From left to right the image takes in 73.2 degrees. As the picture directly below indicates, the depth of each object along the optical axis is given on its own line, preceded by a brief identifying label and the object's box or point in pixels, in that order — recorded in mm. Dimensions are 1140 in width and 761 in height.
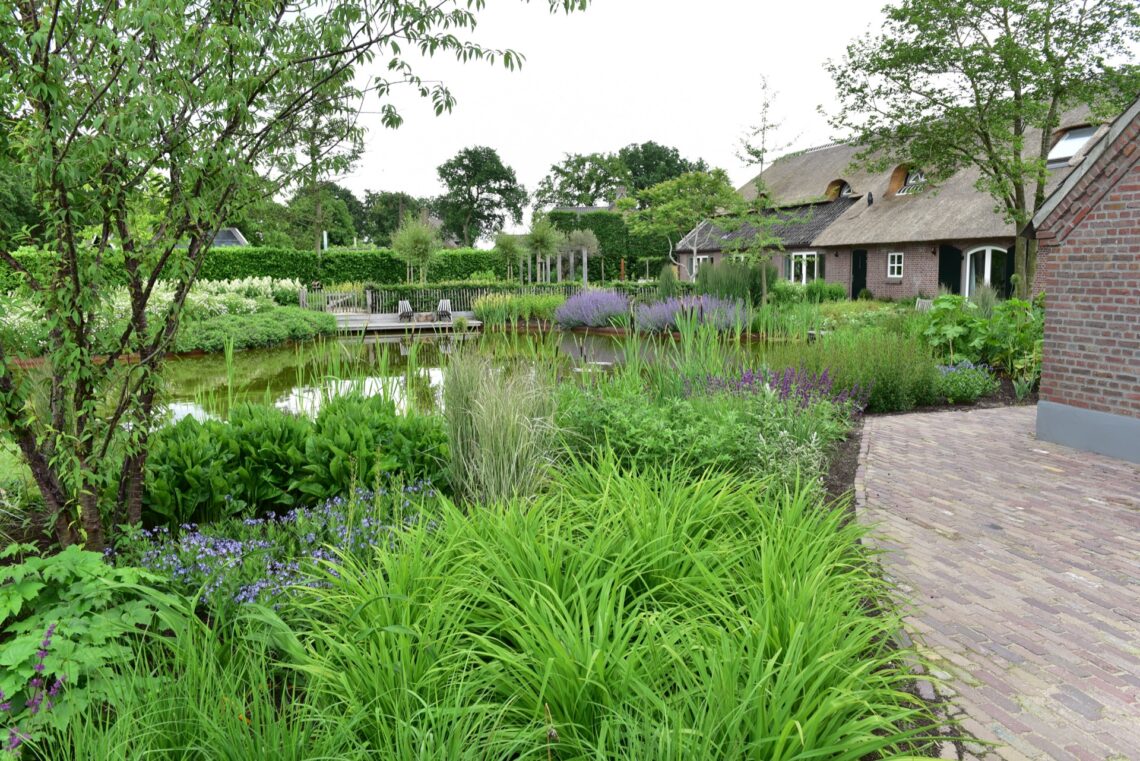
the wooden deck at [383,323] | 18089
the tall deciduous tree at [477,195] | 62906
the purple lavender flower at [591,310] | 18328
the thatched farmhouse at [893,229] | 22500
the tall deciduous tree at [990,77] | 16484
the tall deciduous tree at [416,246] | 28188
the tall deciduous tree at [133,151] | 2779
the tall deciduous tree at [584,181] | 64000
